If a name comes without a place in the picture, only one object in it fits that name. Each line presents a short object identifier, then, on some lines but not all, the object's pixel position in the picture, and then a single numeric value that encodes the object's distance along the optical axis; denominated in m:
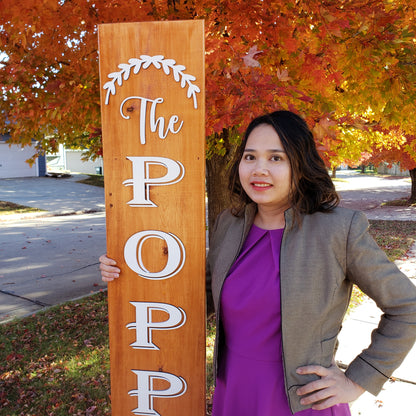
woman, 1.43
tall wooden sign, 1.83
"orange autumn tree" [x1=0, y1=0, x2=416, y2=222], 2.59
